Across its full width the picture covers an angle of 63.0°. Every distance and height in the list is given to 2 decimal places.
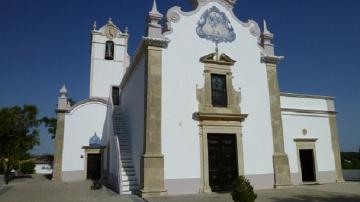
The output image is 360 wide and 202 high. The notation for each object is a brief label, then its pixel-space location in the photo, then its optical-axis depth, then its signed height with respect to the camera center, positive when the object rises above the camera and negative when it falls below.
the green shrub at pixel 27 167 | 31.03 -1.05
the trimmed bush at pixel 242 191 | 6.79 -0.84
